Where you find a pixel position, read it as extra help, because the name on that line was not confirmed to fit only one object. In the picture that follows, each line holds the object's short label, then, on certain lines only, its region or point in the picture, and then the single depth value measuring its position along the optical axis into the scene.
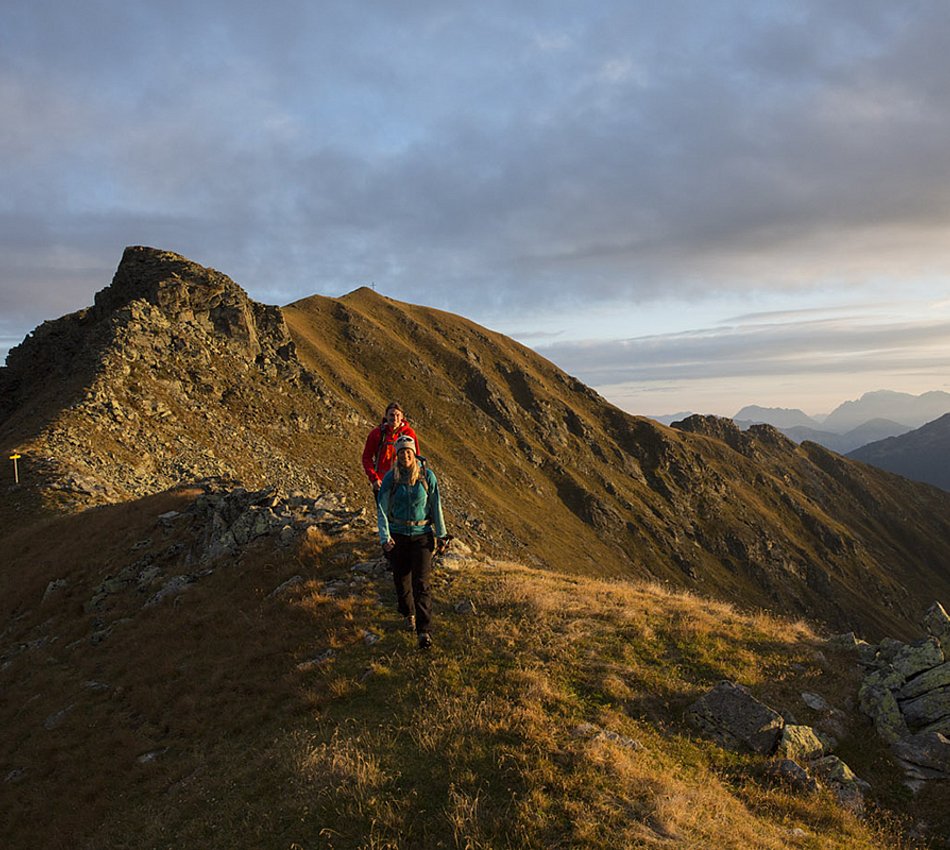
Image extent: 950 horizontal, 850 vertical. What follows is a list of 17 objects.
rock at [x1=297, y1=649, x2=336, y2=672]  9.99
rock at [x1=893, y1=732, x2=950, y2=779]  8.95
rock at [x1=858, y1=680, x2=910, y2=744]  9.76
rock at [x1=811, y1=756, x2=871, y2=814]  8.12
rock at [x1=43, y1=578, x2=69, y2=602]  17.56
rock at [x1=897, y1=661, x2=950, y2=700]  10.43
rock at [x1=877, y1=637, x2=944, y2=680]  10.91
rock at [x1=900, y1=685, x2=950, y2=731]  9.95
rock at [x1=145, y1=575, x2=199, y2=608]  14.96
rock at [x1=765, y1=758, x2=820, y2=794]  8.15
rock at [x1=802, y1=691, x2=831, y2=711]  10.26
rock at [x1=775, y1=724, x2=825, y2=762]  8.62
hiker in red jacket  12.83
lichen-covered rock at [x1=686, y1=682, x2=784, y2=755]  8.79
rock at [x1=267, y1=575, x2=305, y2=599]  13.13
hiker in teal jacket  10.38
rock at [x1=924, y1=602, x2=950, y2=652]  11.42
